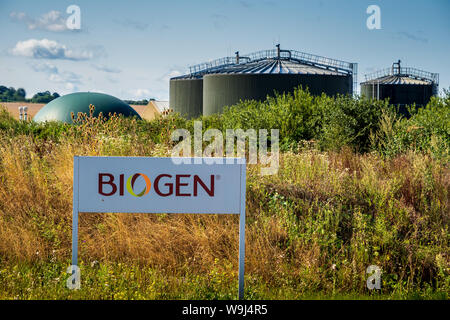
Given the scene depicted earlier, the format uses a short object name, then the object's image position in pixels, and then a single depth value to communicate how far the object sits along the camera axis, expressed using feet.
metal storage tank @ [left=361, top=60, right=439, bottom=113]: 122.21
